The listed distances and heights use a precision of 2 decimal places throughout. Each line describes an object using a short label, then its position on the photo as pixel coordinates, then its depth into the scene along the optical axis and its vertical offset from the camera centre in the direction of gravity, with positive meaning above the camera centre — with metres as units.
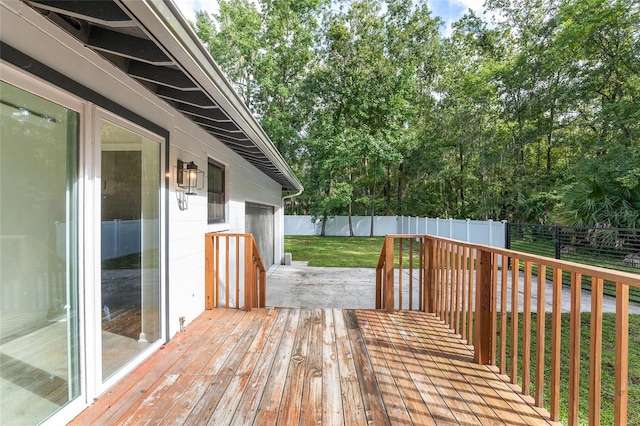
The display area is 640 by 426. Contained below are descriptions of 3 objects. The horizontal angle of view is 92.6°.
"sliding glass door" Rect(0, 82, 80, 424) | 1.39 -0.23
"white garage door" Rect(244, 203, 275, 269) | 6.27 -0.34
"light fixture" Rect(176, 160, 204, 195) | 3.05 +0.35
